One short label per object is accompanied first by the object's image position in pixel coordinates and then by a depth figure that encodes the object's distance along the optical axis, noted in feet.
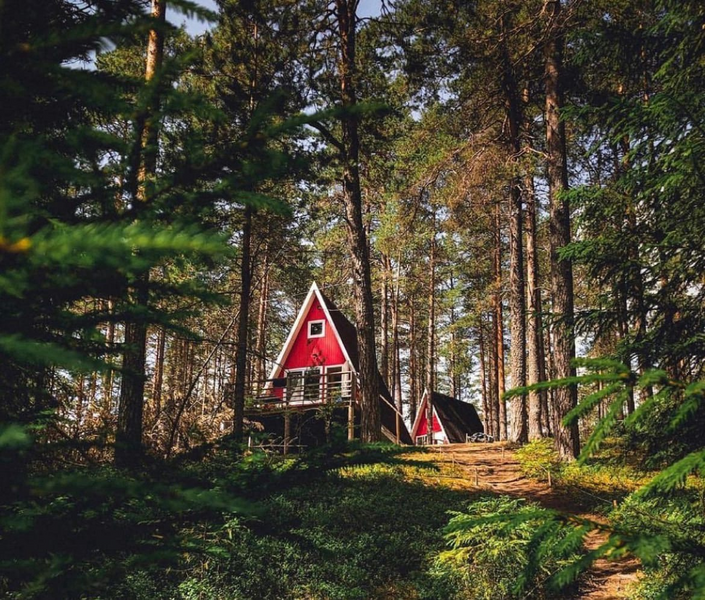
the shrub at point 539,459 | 38.42
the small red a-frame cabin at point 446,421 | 102.83
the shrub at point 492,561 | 20.84
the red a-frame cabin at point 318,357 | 68.33
